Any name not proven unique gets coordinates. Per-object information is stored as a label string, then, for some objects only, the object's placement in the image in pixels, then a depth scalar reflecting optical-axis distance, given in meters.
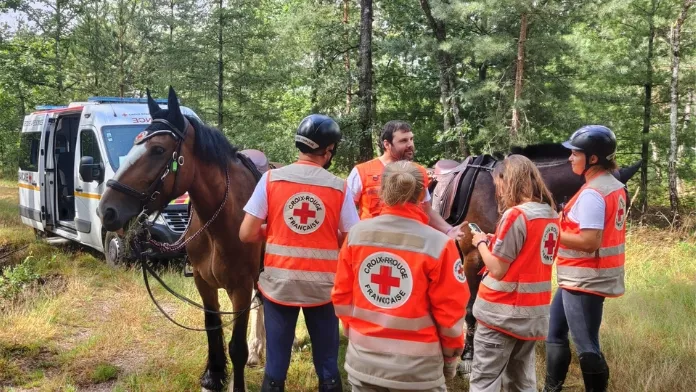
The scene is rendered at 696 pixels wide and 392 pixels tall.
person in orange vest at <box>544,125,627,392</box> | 3.20
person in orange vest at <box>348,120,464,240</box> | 4.00
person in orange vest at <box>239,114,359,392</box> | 2.72
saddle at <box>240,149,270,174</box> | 4.48
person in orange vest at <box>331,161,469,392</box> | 2.14
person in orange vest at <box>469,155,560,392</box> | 2.72
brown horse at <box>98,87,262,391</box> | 3.14
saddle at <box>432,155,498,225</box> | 4.64
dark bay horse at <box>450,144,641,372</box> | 4.44
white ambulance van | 7.50
